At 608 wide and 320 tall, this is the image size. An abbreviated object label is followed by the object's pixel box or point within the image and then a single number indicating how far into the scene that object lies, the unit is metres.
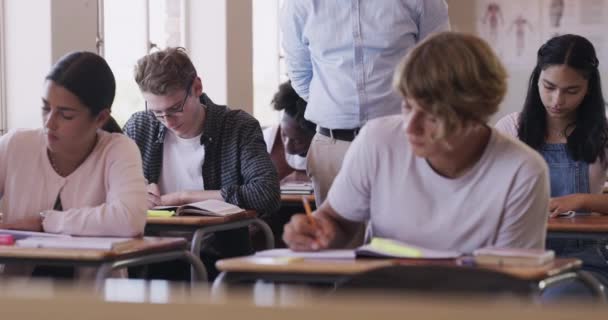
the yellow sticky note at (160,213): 3.59
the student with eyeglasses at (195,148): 3.86
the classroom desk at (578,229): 3.18
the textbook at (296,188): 4.84
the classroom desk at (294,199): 4.51
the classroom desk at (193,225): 3.48
